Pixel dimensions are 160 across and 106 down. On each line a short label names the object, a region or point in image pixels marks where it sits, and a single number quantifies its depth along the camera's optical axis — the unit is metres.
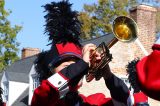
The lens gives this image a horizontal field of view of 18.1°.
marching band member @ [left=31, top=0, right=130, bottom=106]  3.62
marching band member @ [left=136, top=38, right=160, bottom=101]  2.45
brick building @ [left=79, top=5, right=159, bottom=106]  17.55
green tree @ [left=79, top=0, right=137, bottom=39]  36.31
